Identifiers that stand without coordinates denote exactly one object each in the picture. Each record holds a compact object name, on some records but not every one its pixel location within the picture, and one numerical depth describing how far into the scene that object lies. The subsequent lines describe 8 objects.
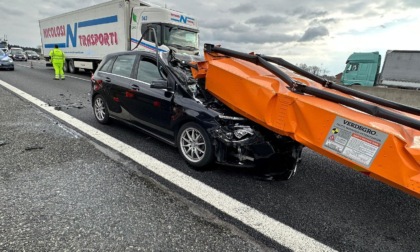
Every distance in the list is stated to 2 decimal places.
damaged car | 3.24
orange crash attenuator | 2.21
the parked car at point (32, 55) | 39.78
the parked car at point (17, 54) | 32.81
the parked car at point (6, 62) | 16.89
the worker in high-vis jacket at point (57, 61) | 13.33
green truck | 16.20
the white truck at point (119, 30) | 11.59
